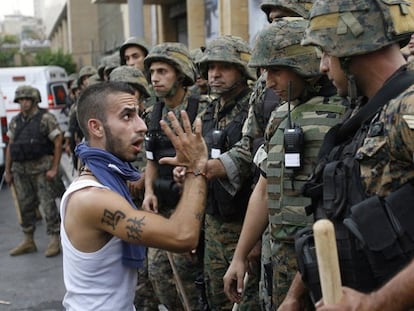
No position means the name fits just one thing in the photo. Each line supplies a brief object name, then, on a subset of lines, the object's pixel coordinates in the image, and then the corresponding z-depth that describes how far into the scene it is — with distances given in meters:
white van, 15.92
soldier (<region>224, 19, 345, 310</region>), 2.72
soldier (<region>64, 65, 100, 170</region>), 8.06
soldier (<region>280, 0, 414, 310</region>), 1.88
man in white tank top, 2.38
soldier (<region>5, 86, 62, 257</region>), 7.64
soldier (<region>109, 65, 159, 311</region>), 4.75
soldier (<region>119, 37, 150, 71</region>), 6.20
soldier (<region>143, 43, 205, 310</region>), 4.22
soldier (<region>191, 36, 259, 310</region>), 3.67
